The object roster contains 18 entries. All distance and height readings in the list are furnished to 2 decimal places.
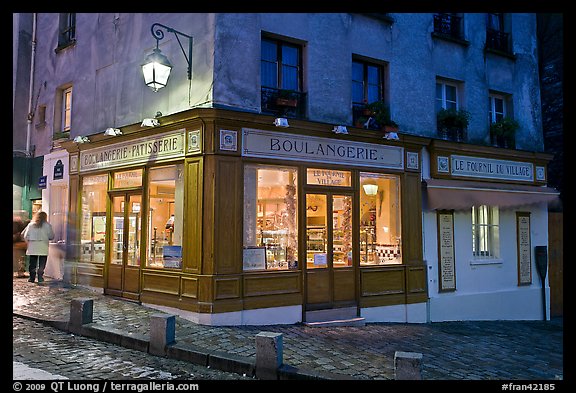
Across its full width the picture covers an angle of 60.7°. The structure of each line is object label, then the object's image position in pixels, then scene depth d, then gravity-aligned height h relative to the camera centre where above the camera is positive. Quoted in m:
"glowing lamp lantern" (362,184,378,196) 10.62 +1.07
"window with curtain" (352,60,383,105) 11.02 +3.53
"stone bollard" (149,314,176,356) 6.90 -1.36
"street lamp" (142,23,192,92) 9.10 +3.12
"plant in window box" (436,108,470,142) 12.08 +2.85
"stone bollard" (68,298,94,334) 8.03 -1.28
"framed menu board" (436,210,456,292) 11.55 -0.32
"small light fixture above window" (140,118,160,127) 9.50 +2.20
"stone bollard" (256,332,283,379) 5.99 -1.44
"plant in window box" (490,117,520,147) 12.99 +2.85
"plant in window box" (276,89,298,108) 9.52 +2.72
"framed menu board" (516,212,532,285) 13.16 -0.26
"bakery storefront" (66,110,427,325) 8.80 +0.31
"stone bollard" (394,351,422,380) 5.30 -1.38
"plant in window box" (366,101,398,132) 10.69 +2.66
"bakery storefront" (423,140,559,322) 11.54 +0.19
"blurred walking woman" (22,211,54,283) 12.25 -0.13
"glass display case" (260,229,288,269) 9.33 -0.18
